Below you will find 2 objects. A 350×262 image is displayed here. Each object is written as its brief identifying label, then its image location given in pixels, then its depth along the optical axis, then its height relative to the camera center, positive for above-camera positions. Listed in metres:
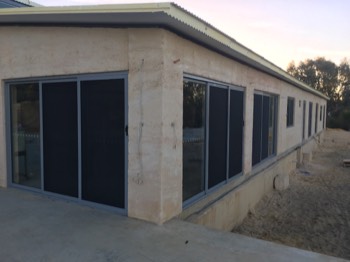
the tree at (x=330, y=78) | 51.12 +5.58
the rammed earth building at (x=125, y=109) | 4.55 +0.02
